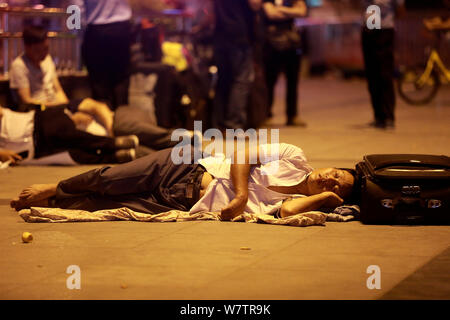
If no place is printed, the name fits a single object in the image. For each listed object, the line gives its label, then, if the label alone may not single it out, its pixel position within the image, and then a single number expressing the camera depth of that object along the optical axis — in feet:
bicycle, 96.99
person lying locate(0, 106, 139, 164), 54.49
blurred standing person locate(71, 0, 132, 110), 64.85
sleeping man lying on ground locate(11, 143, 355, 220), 39.34
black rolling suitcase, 37.91
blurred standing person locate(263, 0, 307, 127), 73.87
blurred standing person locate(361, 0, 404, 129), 71.00
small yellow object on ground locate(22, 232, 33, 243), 34.94
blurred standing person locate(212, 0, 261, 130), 70.28
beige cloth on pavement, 39.34
